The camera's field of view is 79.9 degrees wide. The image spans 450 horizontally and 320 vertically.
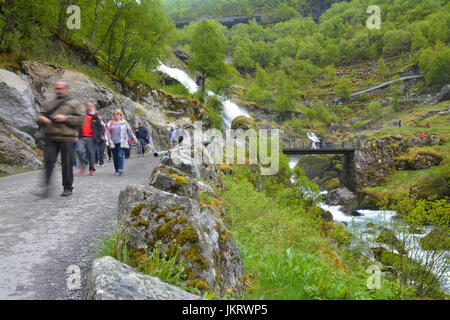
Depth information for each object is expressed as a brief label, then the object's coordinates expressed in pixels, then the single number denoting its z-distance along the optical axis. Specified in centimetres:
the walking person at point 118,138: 850
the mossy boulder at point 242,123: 3662
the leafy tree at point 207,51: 3522
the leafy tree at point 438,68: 6938
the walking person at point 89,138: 883
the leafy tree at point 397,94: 7244
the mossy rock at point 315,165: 4353
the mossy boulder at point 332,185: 3797
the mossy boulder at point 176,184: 468
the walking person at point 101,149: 1125
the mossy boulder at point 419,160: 3403
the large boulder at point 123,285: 200
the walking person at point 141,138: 1588
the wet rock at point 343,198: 3119
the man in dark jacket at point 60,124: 516
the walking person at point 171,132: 1447
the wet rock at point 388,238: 947
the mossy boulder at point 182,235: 296
